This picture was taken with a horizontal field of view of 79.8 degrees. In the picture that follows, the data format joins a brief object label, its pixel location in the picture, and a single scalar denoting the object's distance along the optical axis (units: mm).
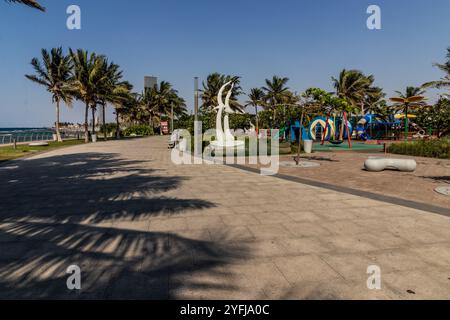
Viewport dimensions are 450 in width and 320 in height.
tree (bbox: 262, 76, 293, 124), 57812
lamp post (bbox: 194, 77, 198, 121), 20550
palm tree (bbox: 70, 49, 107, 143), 33688
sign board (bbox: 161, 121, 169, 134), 58844
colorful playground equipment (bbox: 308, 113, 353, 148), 32209
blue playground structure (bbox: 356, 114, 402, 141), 34369
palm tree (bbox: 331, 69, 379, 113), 46219
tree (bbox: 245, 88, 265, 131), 61500
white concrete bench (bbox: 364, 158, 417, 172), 11047
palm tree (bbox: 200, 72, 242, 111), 52609
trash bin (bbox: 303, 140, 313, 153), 19203
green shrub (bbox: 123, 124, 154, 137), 54922
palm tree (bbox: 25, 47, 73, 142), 32281
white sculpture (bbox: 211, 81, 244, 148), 23188
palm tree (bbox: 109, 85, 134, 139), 40438
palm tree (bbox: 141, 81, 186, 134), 62781
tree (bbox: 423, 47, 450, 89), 25109
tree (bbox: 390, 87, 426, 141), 24161
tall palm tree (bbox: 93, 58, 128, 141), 36194
